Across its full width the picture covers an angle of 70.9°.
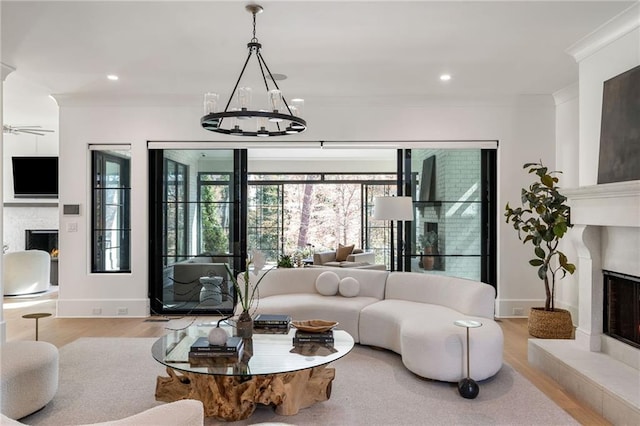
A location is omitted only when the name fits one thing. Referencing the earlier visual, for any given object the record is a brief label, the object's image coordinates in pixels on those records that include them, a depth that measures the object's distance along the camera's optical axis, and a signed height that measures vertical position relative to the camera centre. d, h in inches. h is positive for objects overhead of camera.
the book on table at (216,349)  114.0 -35.2
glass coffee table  106.7 -43.1
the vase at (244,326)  129.3 -33.3
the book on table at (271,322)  141.5 -35.2
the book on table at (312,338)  126.3 -36.1
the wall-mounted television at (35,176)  326.3 +25.2
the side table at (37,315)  141.3 -33.6
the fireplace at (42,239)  335.3 -21.5
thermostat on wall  227.9 +0.8
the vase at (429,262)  237.3 -27.0
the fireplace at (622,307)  132.5 -29.9
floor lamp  206.7 +1.3
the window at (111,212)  232.2 -0.7
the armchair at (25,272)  285.6 -39.7
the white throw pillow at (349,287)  190.2 -32.5
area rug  112.4 -52.2
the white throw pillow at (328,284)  193.0 -31.5
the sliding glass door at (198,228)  236.7 -9.2
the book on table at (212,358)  108.8 -36.8
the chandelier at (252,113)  122.0 +28.1
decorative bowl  131.8 -34.5
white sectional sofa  134.3 -36.8
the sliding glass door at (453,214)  235.5 -1.6
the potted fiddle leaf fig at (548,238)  178.1 -11.0
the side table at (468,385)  124.4 -48.8
